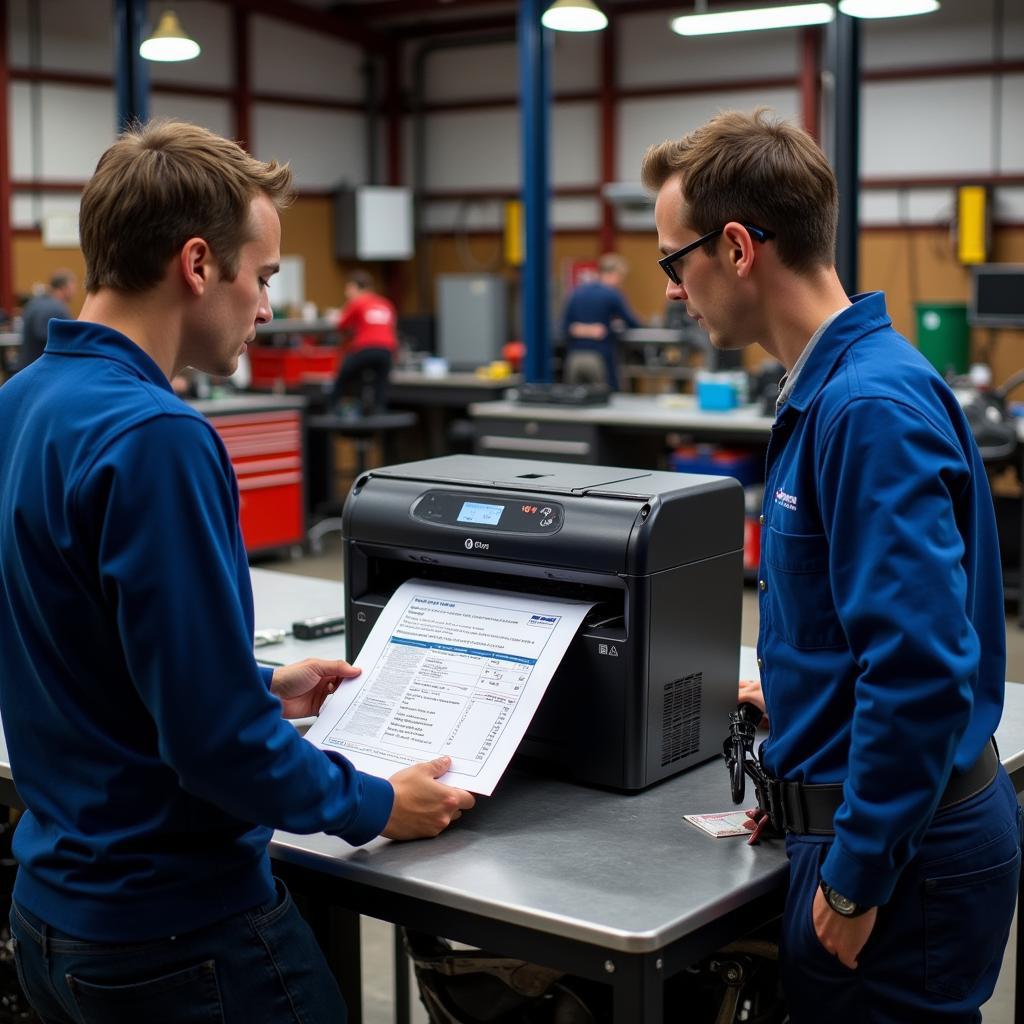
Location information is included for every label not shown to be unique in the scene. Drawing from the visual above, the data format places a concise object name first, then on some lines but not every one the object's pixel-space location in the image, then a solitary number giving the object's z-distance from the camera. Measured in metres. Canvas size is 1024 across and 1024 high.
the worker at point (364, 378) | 7.53
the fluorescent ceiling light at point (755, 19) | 6.09
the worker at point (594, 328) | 9.45
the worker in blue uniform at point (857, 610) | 1.27
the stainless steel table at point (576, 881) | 1.33
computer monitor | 8.61
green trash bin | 9.58
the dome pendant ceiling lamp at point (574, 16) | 6.07
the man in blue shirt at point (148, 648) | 1.20
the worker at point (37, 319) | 7.50
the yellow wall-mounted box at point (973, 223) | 9.75
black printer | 1.62
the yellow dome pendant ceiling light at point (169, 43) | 6.94
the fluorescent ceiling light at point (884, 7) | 5.33
